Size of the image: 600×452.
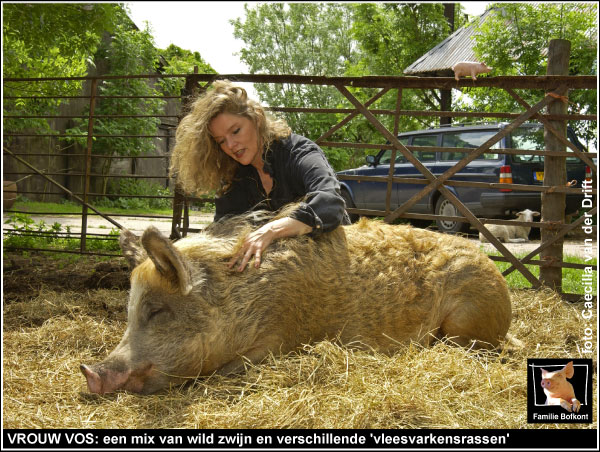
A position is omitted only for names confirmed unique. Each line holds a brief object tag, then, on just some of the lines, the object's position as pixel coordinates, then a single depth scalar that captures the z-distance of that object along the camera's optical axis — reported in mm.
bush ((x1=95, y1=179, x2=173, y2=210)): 17719
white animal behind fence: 10922
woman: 3268
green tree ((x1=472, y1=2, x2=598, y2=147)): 10555
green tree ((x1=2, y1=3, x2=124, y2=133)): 4715
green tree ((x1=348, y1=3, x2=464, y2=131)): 15031
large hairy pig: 2922
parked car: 9469
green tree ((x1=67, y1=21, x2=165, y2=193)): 17625
